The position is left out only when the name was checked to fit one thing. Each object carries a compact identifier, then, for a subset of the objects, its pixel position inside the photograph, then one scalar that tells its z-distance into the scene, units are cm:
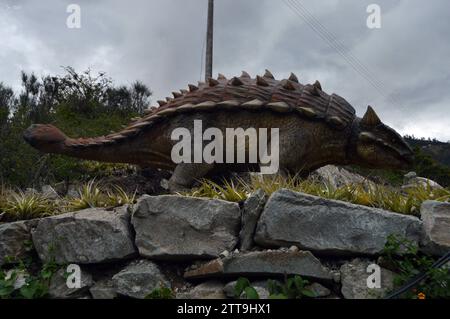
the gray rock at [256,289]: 357
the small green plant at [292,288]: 345
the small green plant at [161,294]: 372
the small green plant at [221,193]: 414
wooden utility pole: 1287
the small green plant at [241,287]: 350
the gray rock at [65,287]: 398
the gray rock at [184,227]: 388
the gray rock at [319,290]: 357
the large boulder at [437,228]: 355
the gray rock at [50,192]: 534
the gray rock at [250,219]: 389
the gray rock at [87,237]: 406
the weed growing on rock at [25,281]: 389
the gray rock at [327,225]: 367
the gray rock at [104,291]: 392
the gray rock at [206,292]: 367
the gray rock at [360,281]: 349
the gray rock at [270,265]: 361
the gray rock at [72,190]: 712
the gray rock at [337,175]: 668
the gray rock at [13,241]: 431
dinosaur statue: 461
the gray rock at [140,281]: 384
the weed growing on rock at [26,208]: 467
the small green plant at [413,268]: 335
